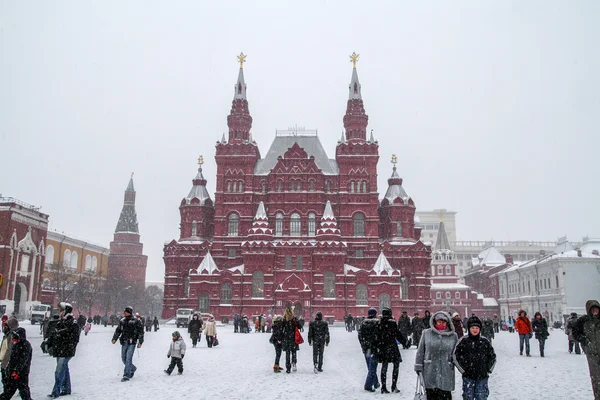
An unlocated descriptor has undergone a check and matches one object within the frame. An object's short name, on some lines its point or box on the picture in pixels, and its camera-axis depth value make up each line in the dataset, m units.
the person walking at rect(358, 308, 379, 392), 12.72
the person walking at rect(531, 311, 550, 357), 21.77
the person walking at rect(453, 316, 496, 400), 8.71
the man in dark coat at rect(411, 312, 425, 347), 23.38
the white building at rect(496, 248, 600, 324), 71.31
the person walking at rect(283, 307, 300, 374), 15.99
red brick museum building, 60.81
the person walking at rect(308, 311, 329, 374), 16.20
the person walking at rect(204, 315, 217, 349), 26.14
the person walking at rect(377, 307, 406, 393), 12.43
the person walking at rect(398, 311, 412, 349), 24.09
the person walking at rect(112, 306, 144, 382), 14.46
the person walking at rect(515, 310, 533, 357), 20.64
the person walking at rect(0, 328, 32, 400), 10.29
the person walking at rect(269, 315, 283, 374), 16.06
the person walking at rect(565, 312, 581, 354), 21.98
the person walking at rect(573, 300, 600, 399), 9.82
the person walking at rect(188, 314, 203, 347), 25.66
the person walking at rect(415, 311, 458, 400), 8.72
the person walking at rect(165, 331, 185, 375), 15.70
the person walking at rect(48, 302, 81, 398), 11.81
